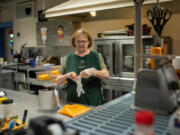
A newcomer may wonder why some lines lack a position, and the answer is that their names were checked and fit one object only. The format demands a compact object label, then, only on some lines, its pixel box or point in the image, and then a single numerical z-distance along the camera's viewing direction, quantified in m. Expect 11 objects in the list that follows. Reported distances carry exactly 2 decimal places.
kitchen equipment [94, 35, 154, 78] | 4.39
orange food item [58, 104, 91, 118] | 1.75
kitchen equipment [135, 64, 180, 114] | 1.09
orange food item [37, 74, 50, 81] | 3.61
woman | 2.48
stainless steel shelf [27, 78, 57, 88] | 4.61
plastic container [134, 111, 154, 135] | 0.74
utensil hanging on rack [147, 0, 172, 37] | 1.72
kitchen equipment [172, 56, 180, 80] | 1.76
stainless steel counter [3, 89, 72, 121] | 1.85
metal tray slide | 0.97
